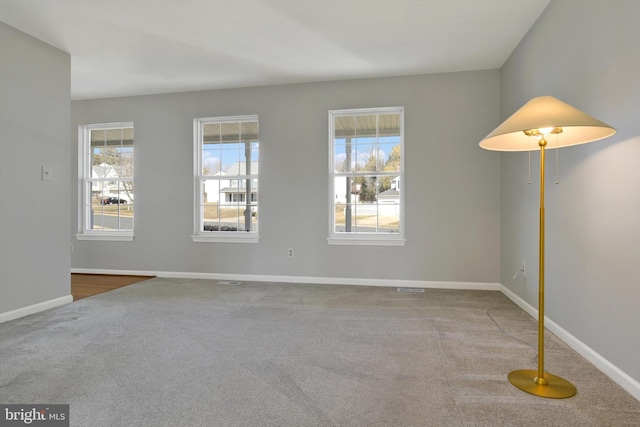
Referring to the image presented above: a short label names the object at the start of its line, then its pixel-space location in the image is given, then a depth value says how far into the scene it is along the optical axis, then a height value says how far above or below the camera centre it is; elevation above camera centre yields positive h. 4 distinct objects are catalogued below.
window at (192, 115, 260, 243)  4.68 +0.39
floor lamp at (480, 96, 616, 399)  1.65 +0.40
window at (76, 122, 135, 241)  4.99 +0.36
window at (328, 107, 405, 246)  4.31 +0.40
